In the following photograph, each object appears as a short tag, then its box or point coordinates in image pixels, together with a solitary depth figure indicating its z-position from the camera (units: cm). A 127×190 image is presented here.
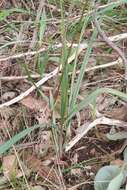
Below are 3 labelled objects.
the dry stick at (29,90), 99
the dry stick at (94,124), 92
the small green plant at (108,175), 85
